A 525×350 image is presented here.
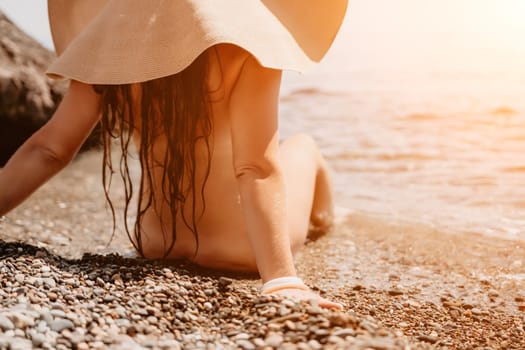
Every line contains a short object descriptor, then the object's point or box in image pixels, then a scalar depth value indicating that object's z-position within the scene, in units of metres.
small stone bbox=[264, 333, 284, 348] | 1.66
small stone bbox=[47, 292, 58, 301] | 1.93
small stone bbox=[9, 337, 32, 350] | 1.61
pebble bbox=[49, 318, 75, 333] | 1.73
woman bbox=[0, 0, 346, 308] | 2.14
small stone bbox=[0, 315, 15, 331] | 1.70
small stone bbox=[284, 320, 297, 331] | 1.73
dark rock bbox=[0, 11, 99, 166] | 5.65
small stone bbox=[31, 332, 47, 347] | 1.65
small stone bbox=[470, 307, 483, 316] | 2.71
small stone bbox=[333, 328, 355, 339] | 1.68
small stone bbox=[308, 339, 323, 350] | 1.64
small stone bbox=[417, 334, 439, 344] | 2.22
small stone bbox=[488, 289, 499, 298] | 3.04
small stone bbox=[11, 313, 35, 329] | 1.72
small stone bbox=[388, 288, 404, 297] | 2.97
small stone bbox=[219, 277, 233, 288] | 2.20
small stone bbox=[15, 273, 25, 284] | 2.04
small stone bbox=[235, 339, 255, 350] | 1.66
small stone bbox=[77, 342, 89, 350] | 1.66
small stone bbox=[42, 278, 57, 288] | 2.03
